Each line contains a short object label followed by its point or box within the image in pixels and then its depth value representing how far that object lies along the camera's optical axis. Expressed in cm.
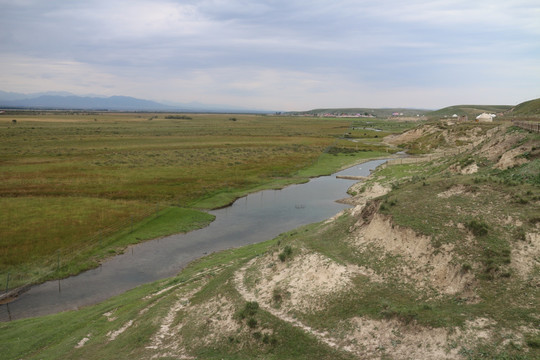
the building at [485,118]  13482
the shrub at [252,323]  1873
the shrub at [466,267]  1800
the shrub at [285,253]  2447
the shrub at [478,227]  1970
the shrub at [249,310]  1960
